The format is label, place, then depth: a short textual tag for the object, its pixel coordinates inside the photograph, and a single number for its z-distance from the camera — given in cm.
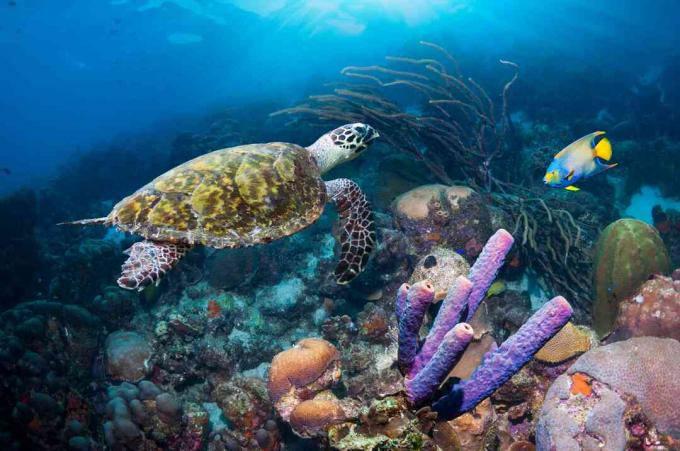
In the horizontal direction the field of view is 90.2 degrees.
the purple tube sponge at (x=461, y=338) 180
